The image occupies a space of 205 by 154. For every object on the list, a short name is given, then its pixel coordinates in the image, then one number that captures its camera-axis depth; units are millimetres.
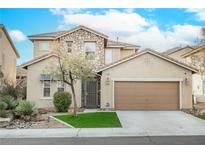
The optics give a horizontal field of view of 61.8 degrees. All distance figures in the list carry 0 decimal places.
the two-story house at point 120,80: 8471
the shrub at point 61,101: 8239
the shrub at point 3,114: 7052
